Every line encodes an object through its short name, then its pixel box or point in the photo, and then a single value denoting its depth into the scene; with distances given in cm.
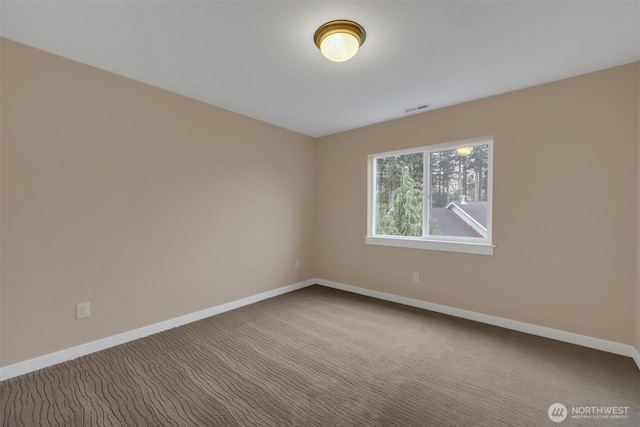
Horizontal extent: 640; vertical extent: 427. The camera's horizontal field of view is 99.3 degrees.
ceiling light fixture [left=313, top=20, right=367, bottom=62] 178
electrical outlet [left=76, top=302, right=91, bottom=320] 226
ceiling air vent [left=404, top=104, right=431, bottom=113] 315
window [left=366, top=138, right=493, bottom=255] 306
